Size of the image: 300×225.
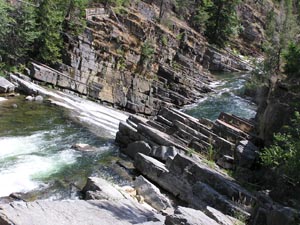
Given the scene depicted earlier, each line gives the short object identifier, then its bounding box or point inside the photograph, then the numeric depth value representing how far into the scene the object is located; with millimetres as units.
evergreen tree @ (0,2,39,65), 31172
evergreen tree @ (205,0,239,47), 66000
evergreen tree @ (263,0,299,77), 36072
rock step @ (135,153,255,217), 13568
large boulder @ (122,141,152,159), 18859
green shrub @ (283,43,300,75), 20484
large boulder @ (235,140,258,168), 17281
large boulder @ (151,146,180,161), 18047
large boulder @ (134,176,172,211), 13430
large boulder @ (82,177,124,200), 12367
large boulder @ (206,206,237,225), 10352
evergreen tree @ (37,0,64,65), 33219
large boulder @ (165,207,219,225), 9055
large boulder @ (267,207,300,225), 9546
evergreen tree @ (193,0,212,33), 64250
